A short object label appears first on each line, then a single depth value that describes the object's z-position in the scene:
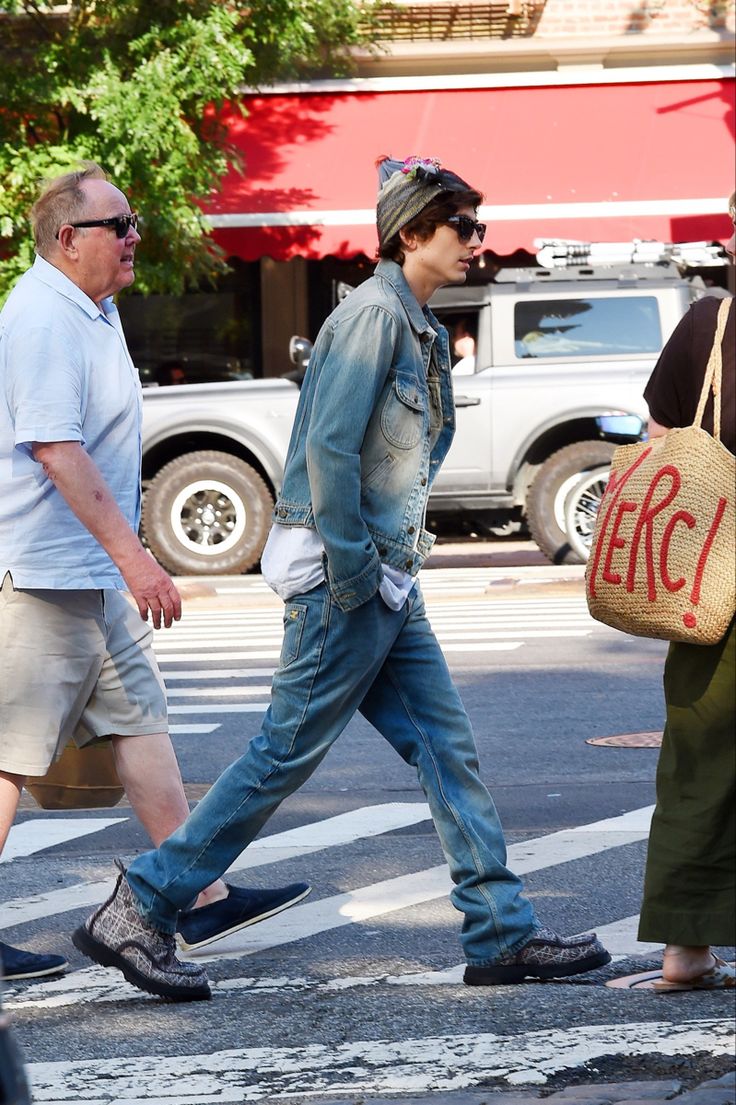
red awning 35.56
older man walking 8.45
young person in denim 8.29
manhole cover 15.63
